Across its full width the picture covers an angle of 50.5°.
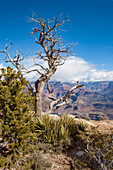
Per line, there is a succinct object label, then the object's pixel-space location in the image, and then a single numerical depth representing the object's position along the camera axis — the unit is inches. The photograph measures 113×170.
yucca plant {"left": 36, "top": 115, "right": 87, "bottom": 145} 226.4
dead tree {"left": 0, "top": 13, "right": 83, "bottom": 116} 388.5
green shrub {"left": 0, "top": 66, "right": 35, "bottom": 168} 146.4
